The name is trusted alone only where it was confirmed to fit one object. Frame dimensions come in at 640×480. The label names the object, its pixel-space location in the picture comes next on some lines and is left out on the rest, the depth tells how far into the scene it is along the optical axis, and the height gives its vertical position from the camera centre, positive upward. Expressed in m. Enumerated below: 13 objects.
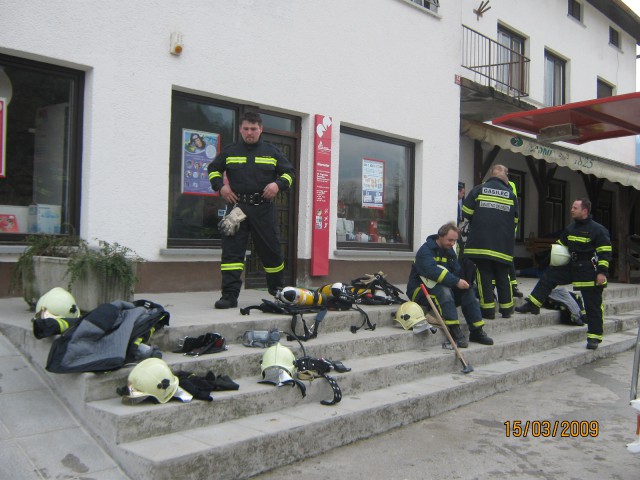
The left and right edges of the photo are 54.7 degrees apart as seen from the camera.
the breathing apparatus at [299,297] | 6.29 -0.57
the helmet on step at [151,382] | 3.99 -0.94
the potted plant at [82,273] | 4.94 -0.31
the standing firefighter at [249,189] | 6.19 +0.52
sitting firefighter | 6.80 -0.45
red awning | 7.59 +1.76
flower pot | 4.94 -0.40
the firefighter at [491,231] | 7.52 +0.19
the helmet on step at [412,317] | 6.64 -0.79
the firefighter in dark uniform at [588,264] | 7.75 -0.18
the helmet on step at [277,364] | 4.74 -0.96
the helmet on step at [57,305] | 4.71 -0.54
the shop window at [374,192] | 9.62 +0.85
